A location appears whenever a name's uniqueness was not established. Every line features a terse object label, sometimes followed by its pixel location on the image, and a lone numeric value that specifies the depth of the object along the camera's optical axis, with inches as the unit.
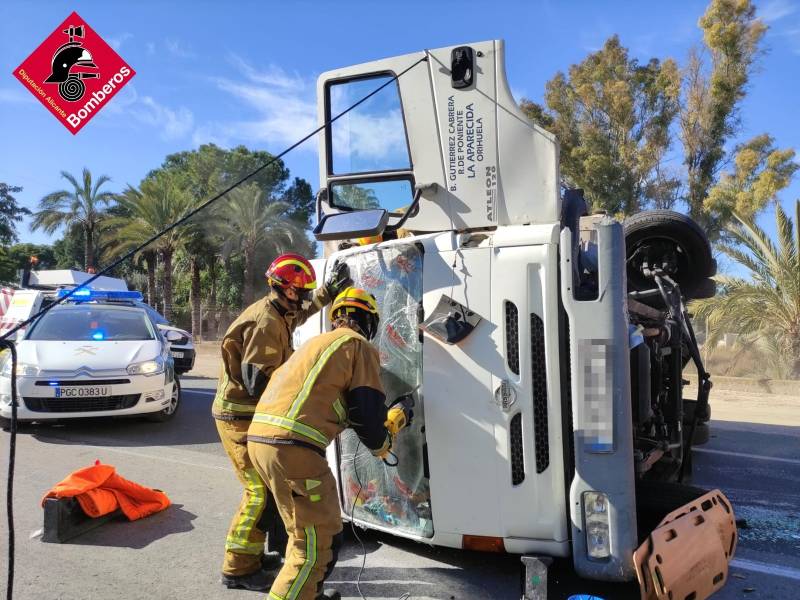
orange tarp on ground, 163.0
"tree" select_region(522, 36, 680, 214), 772.0
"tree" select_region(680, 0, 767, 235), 722.2
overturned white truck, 107.5
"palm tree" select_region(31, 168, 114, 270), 995.3
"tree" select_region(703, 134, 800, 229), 666.2
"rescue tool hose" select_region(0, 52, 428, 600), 91.9
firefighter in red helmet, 131.7
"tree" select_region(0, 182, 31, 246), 1582.2
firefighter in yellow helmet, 106.5
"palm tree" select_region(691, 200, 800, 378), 482.6
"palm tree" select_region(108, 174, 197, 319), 872.3
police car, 260.8
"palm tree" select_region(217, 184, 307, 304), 900.0
